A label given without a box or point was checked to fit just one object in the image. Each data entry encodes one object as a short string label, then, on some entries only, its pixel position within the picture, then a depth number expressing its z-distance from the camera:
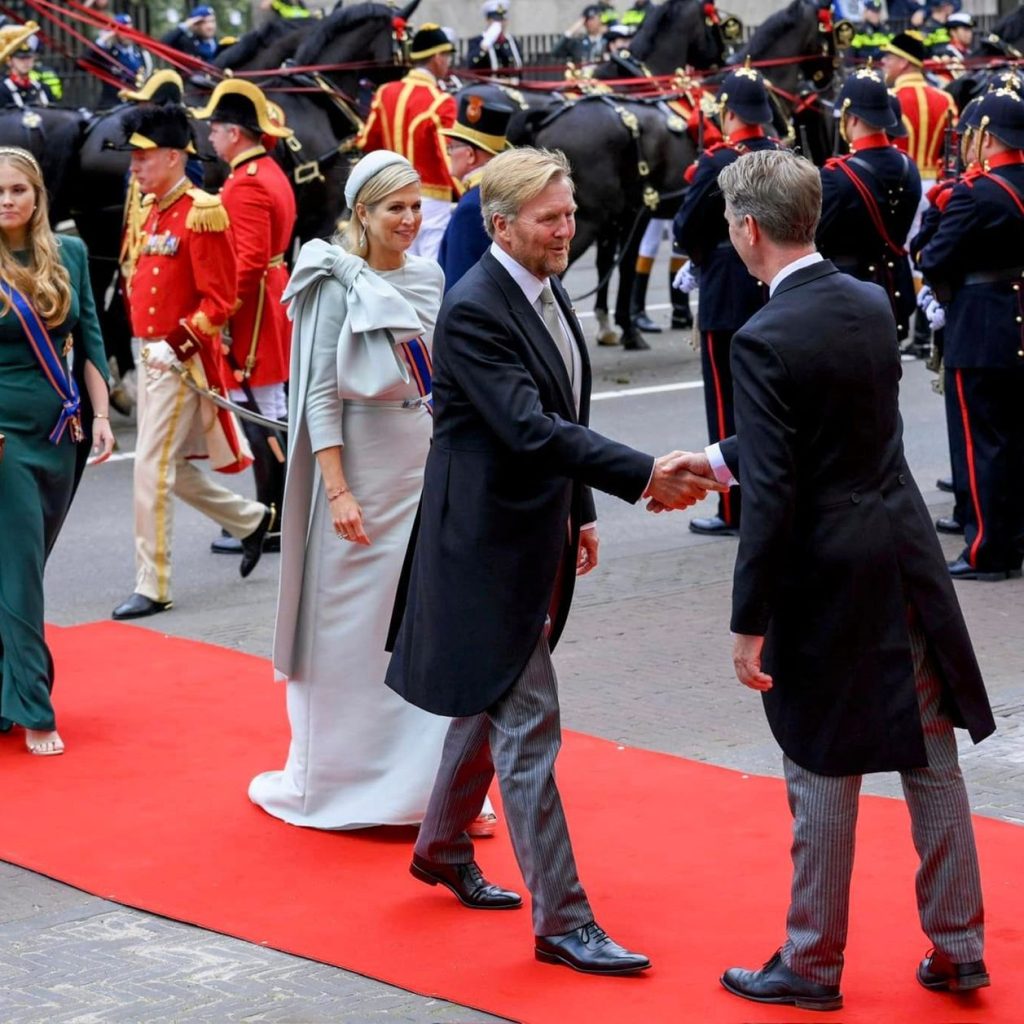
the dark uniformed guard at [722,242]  9.52
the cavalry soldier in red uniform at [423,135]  12.71
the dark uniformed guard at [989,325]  8.36
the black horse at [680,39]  16.19
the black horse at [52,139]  12.62
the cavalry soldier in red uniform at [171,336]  8.34
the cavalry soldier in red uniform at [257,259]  9.13
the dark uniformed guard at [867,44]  18.34
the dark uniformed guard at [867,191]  9.33
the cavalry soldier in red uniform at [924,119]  14.48
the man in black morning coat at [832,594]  4.18
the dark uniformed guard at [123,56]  16.84
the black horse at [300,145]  12.78
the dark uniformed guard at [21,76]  12.66
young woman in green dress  6.44
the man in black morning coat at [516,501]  4.59
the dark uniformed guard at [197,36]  19.33
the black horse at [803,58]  15.98
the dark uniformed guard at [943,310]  8.53
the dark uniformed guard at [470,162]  9.41
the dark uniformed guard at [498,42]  22.81
